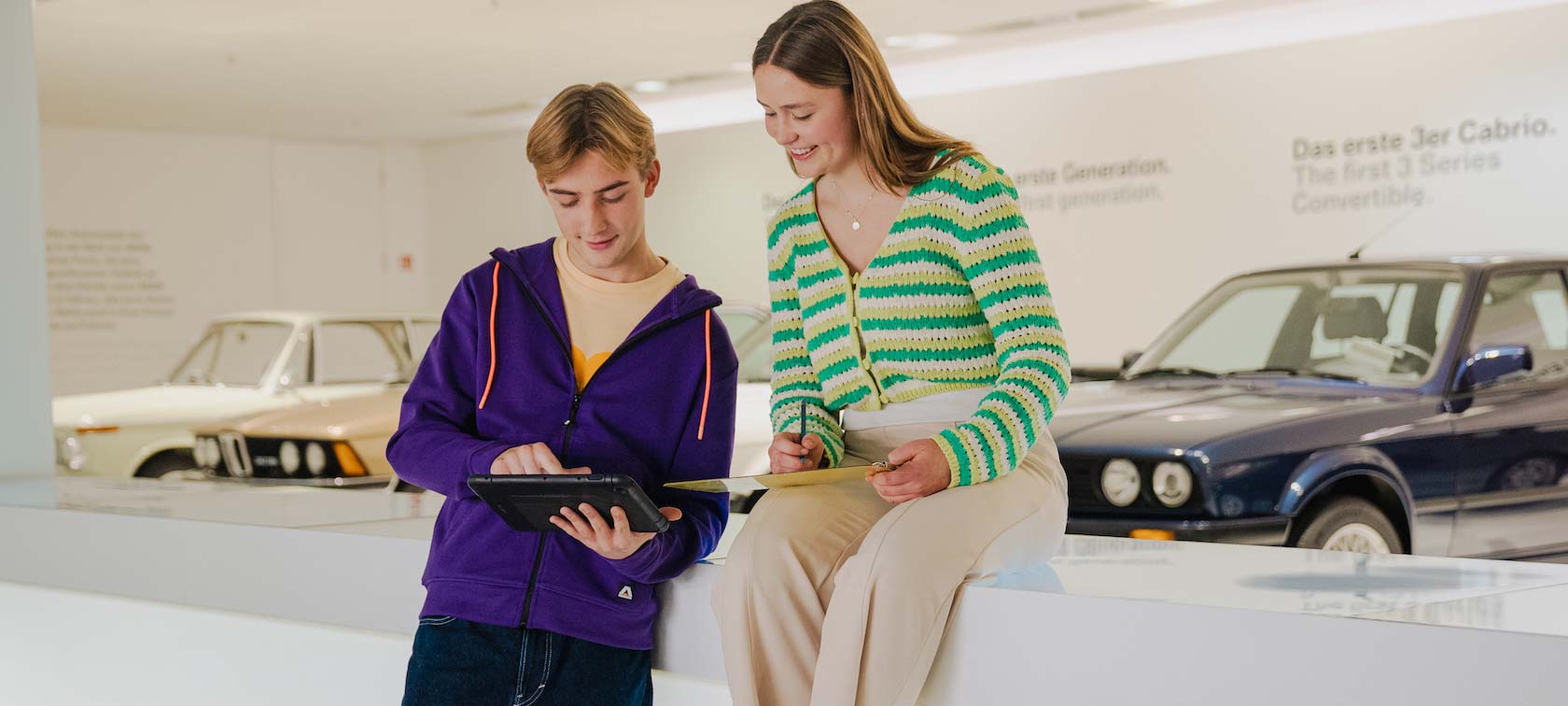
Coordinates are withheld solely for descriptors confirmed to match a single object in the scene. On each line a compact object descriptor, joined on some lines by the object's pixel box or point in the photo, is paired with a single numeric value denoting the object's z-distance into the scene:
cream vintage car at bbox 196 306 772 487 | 6.76
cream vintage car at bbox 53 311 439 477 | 7.54
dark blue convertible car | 4.34
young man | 2.09
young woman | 1.85
